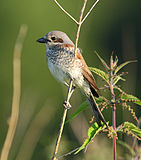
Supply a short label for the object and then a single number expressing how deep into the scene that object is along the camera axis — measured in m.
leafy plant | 4.32
